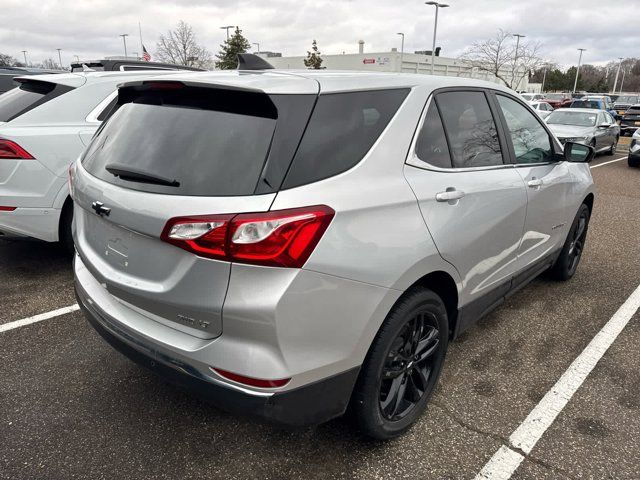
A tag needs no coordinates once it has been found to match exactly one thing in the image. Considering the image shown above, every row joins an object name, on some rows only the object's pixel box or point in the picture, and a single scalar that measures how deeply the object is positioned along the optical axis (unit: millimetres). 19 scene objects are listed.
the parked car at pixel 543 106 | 25425
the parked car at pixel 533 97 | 32350
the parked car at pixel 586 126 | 13125
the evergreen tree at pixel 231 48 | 42344
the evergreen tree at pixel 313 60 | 49956
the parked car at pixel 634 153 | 12820
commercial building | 49656
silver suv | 1747
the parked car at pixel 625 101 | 36075
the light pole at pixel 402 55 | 48838
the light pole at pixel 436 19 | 36062
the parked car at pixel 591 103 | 22183
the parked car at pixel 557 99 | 37881
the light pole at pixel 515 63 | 43131
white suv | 3973
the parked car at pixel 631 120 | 21938
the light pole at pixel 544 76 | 74350
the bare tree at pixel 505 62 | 41281
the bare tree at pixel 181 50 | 44656
